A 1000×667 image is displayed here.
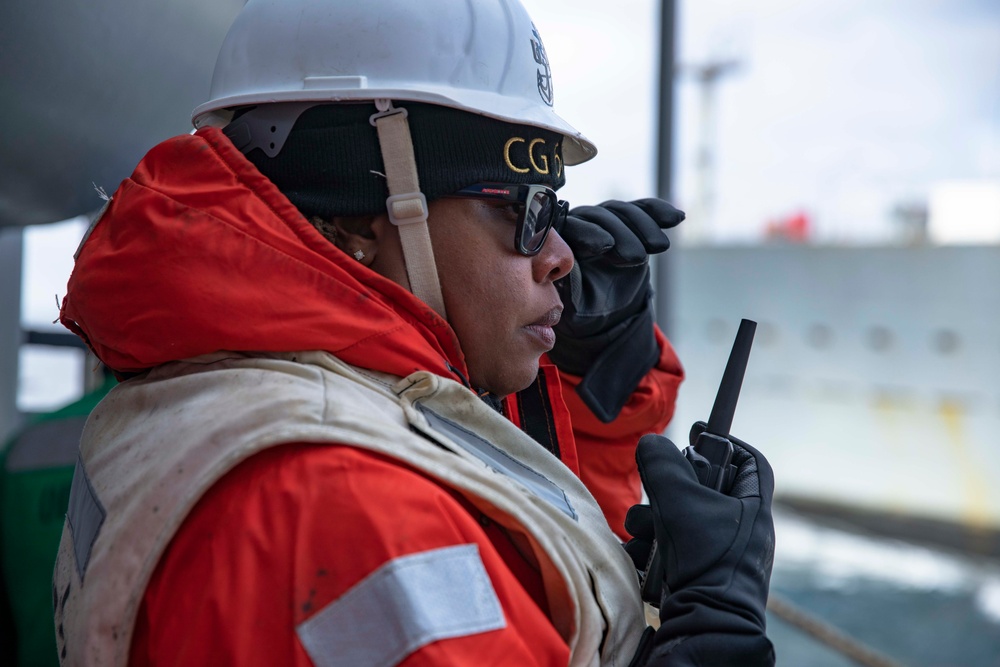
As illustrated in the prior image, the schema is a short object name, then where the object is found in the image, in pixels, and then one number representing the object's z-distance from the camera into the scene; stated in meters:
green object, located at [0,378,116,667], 1.36
